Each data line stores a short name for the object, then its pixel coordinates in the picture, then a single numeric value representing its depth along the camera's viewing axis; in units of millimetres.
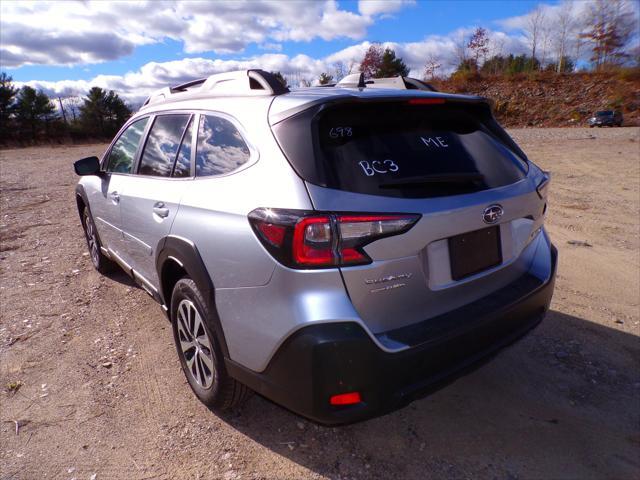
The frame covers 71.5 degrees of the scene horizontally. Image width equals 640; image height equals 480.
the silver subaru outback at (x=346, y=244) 1789
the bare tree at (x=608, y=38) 42000
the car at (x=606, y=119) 29984
